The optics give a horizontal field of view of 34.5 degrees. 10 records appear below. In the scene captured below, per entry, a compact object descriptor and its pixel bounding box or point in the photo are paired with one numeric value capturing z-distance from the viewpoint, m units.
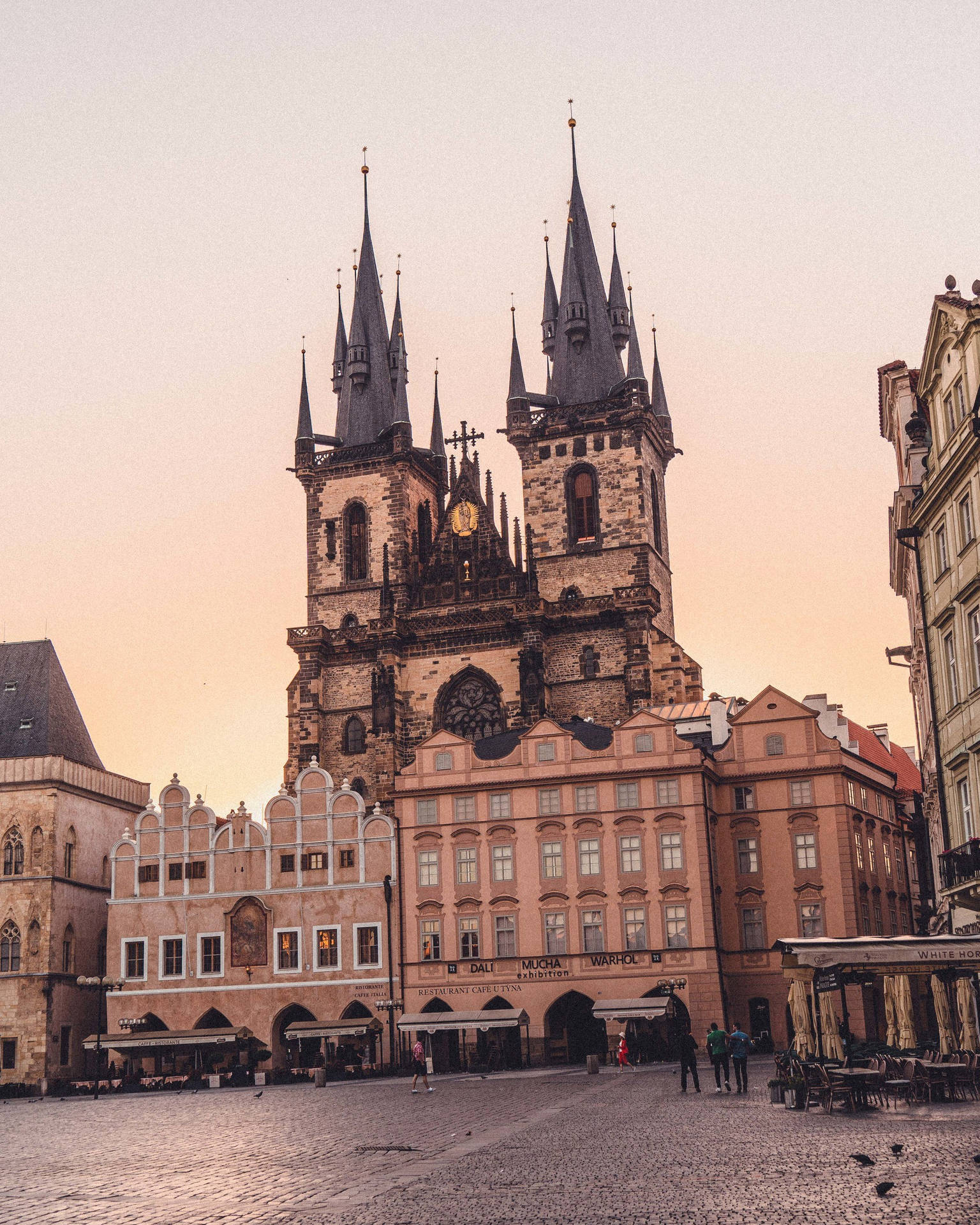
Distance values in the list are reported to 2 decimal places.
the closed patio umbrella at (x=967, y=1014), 28.09
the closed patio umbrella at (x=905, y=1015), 29.11
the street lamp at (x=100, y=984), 52.32
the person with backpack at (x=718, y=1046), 29.81
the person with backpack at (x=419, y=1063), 37.49
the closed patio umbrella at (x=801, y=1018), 28.02
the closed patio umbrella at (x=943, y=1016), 27.62
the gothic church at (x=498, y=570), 74.62
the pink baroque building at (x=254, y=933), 57.44
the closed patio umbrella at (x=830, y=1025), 28.58
